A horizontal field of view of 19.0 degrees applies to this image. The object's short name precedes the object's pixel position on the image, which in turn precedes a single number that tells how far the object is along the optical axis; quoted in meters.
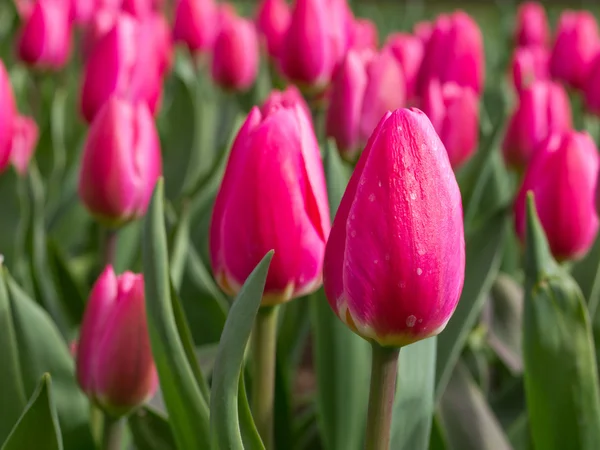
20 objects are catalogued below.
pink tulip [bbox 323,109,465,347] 0.51
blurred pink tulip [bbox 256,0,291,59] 1.24
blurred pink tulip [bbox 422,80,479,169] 0.79
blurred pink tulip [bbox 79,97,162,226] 0.69
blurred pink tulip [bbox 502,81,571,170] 0.85
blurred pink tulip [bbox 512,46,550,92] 1.07
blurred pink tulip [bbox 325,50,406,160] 0.81
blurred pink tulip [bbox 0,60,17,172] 0.71
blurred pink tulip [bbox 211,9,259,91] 1.12
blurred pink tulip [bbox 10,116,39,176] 0.83
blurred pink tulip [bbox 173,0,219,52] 1.28
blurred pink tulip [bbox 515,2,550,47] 2.56
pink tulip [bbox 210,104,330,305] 0.56
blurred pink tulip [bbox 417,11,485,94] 0.88
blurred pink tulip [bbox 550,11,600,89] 1.18
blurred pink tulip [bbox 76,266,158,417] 0.59
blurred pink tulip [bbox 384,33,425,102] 0.90
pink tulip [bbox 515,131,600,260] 0.68
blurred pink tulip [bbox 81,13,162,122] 0.80
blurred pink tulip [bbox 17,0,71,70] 1.07
